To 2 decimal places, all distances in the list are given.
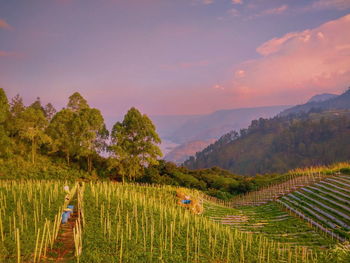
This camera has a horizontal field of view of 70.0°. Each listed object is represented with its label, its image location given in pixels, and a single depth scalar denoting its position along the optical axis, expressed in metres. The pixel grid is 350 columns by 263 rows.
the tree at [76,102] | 31.55
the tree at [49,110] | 37.42
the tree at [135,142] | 29.92
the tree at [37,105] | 40.19
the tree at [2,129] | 26.52
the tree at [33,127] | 28.86
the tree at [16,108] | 31.83
